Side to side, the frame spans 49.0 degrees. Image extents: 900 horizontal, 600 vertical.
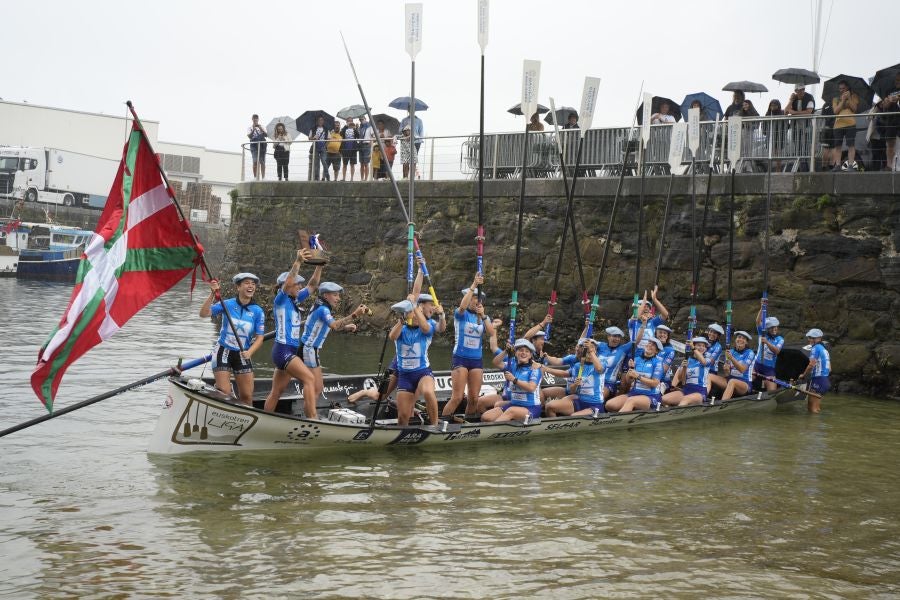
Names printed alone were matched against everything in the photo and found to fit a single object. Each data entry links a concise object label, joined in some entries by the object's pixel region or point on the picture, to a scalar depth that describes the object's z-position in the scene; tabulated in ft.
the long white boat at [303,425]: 35.50
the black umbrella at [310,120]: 83.92
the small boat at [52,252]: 129.39
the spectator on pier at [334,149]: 80.89
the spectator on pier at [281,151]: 84.28
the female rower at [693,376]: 50.29
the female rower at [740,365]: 53.21
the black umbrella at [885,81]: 56.95
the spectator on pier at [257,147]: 86.43
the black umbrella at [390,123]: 84.69
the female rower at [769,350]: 54.90
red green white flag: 29.45
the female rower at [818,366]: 53.88
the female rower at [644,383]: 47.09
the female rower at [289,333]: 38.01
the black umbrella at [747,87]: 63.67
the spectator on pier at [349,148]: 80.84
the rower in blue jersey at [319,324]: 39.37
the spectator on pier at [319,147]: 81.20
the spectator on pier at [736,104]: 63.46
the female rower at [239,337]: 36.96
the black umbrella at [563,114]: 72.69
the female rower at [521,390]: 42.80
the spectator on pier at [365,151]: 79.97
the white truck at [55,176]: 147.64
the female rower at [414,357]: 39.22
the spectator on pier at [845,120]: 57.36
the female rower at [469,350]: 43.52
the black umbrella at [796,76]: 62.28
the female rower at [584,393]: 45.52
